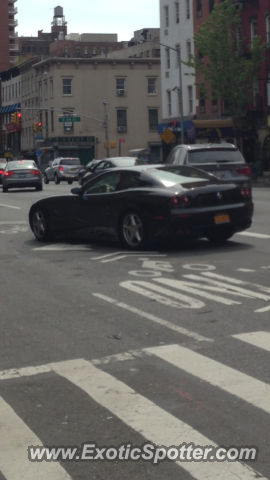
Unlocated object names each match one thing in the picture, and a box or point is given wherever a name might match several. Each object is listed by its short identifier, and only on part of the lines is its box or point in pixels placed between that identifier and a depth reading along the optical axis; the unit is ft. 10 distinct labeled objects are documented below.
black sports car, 42.57
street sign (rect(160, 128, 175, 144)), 163.84
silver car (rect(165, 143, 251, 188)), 64.34
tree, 156.76
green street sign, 246.47
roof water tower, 509.35
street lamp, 170.43
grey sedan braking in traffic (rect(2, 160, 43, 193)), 123.34
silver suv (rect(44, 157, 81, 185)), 169.68
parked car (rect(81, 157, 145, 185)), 88.63
